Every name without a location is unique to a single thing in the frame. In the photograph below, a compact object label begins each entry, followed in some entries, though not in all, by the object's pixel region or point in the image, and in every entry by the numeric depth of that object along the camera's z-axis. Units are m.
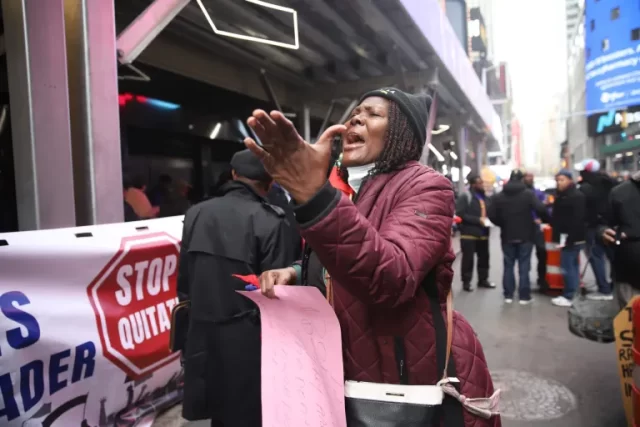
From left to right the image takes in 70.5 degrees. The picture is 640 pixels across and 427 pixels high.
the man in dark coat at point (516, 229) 7.02
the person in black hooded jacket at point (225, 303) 2.51
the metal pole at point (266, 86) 7.97
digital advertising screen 22.85
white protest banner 2.47
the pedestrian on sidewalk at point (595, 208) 6.97
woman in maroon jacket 1.00
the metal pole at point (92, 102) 3.41
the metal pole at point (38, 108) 3.06
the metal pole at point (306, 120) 9.20
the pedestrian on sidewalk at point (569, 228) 6.80
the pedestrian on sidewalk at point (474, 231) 8.00
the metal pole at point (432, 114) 8.31
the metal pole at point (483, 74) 23.58
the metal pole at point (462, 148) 14.20
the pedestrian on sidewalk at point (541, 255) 7.70
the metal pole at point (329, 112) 9.18
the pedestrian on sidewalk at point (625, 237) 3.58
